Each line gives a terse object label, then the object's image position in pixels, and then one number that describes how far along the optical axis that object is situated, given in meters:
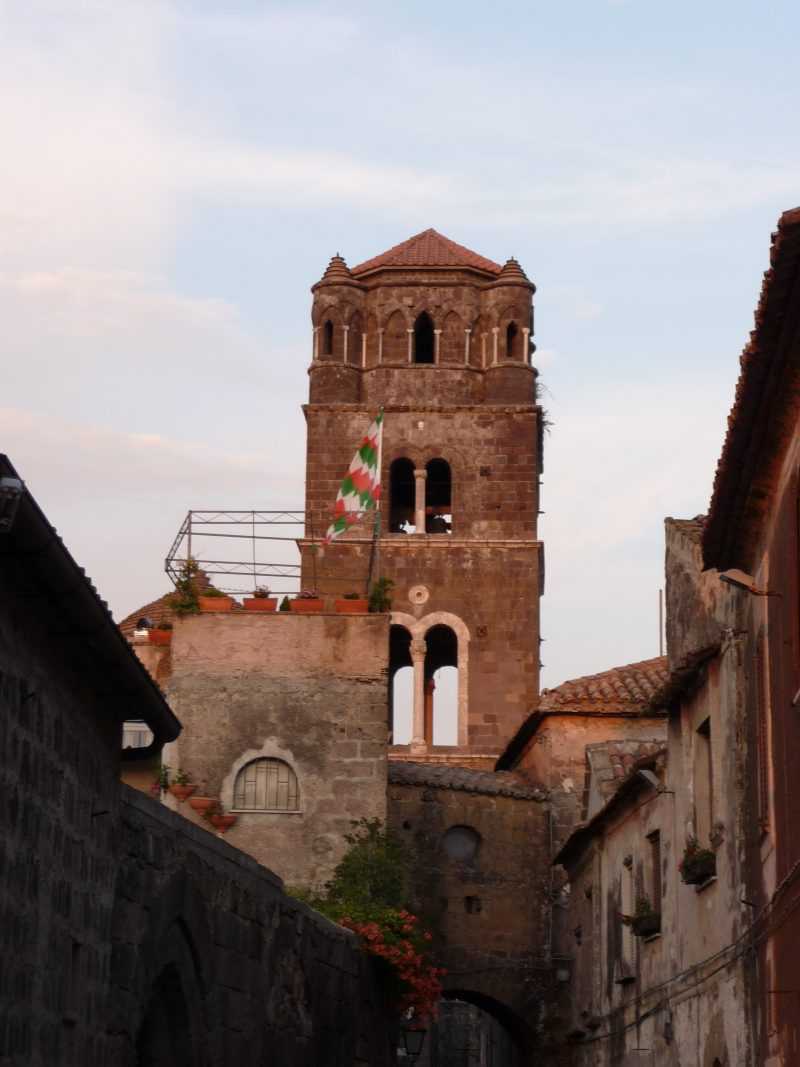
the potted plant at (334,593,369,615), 27.22
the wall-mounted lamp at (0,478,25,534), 8.23
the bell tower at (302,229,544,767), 44.09
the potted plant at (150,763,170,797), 26.47
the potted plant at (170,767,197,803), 26.74
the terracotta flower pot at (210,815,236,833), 26.48
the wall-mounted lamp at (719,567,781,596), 14.53
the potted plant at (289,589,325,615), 27.23
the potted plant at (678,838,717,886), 16.77
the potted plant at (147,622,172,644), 28.20
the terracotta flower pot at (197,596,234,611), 27.39
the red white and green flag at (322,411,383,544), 31.67
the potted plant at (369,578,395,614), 27.39
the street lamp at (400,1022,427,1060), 28.73
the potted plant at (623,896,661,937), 20.45
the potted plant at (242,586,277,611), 27.44
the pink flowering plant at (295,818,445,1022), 24.38
